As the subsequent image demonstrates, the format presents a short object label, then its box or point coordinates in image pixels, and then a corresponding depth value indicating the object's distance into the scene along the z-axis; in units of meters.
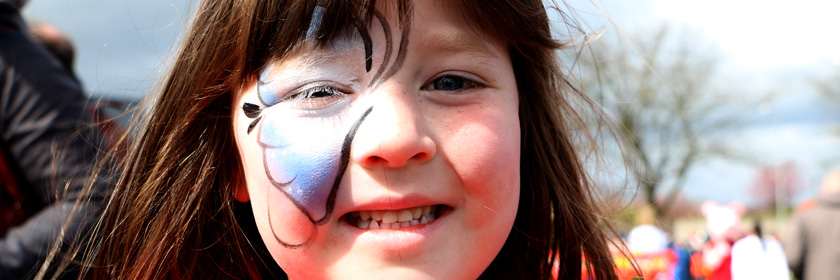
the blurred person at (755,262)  4.89
